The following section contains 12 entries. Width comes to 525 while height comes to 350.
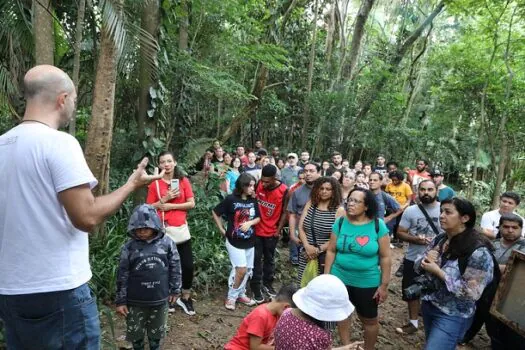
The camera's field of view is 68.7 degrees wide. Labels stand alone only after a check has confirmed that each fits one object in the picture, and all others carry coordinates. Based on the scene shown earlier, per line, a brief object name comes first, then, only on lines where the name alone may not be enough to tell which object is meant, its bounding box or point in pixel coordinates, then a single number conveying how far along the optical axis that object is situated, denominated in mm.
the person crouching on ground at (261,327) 2639
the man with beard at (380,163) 11080
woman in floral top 2828
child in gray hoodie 3240
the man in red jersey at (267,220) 5133
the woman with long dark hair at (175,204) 4328
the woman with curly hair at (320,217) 4324
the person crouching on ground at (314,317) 2076
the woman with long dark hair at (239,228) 4766
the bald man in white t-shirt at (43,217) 1570
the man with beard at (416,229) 4543
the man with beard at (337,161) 9655
